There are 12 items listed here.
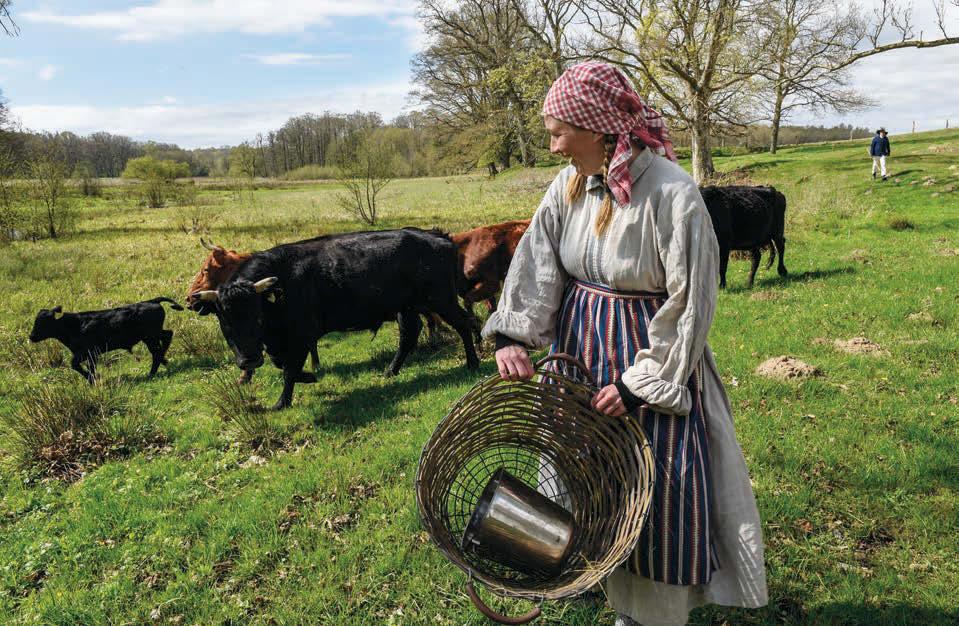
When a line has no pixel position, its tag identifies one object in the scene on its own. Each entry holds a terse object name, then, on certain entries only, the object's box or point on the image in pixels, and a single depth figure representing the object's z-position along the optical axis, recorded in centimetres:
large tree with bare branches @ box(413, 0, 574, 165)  4494
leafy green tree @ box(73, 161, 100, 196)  4061
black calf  805
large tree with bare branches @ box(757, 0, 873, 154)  1942
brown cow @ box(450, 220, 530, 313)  934
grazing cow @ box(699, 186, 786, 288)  1050
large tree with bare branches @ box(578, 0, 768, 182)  2036
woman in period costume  241
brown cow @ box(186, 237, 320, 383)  849
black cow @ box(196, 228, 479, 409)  621
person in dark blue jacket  2400
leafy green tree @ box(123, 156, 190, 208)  4028
